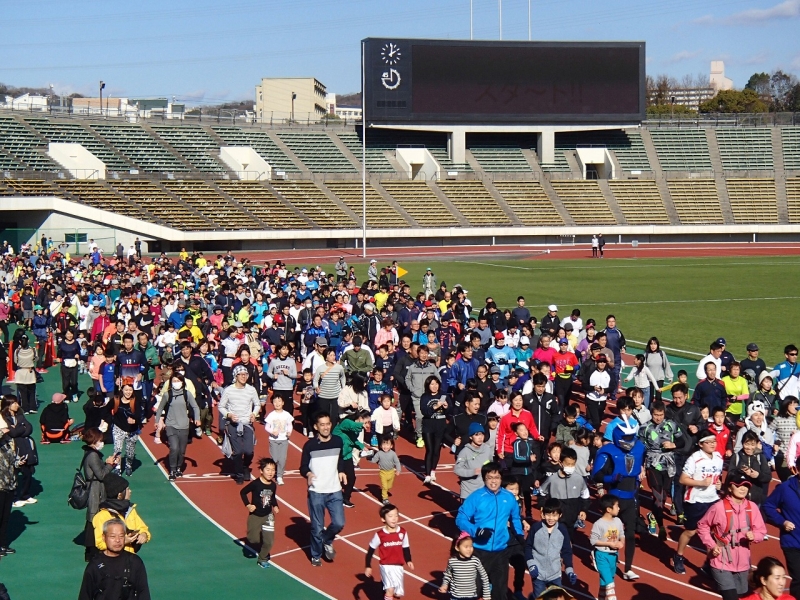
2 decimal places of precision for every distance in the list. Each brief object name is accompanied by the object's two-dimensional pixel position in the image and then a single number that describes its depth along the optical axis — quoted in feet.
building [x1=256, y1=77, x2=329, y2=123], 466.70
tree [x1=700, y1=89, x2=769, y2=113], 391.65
